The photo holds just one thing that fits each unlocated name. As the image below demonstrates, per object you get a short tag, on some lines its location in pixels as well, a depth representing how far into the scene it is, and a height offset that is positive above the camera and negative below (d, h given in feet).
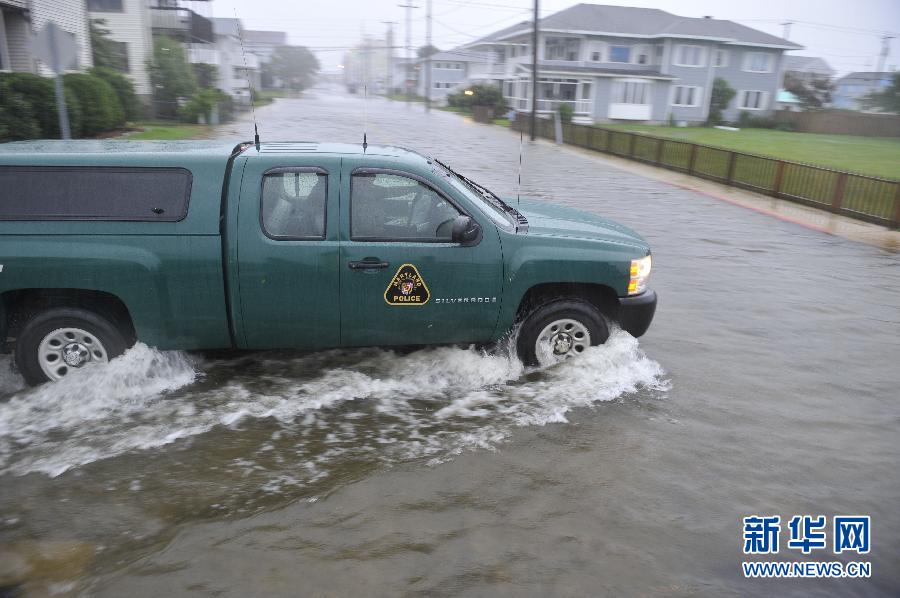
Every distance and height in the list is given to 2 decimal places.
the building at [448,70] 328.49 +11.02
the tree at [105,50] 106.11 +4.48
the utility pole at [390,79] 277.85 +5.64
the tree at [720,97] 178.91 +2.05
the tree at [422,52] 440.86 +25.65
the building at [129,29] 116.98 +8.18
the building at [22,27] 66.39 +4.58
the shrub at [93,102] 65.77 -2.22
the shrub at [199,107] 103.19 -3.35
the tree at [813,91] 206.39 +4.99
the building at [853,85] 391.24 +14.82
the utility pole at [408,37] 311.27 +25.46
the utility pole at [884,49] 401.21 +35.34
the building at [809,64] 395.03 +25.81
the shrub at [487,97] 190.47 -0.42
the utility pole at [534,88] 106.00 +1.27
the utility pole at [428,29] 303.68 +27.13
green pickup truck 16.85 -4.00
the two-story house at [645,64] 177.37 +9.65
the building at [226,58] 171.89 +7.08
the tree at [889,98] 187.42 +3.70
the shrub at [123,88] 86.89 -1.00
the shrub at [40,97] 52.37 -1.51
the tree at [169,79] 112.47 +0.43
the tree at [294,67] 406.62 +12.83
